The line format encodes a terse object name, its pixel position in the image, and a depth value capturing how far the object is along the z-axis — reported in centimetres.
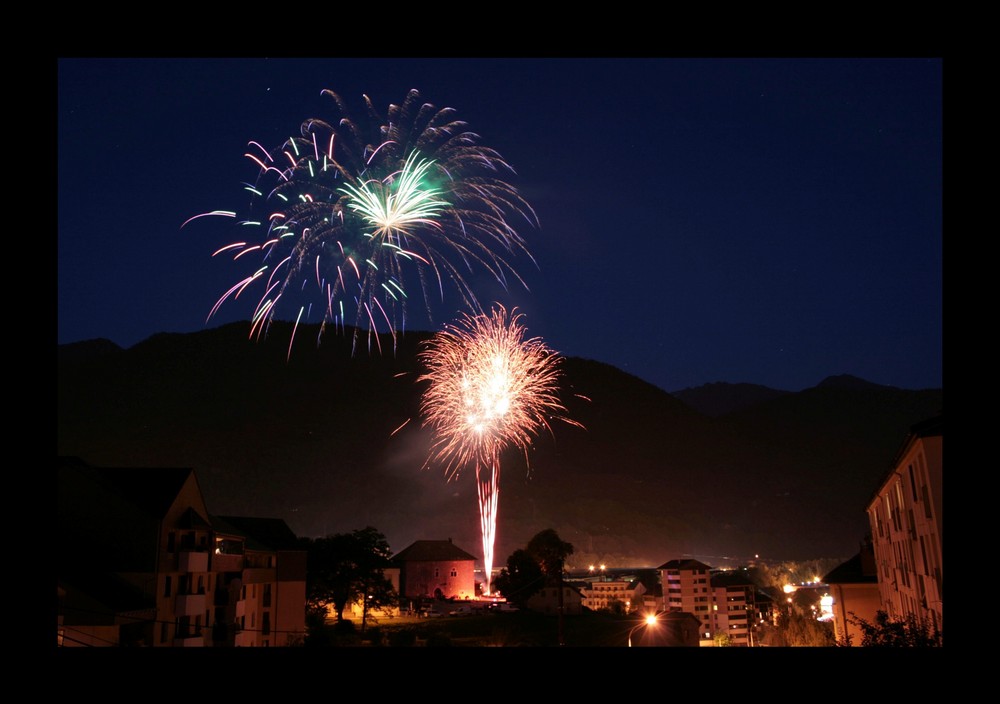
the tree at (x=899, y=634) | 1678
